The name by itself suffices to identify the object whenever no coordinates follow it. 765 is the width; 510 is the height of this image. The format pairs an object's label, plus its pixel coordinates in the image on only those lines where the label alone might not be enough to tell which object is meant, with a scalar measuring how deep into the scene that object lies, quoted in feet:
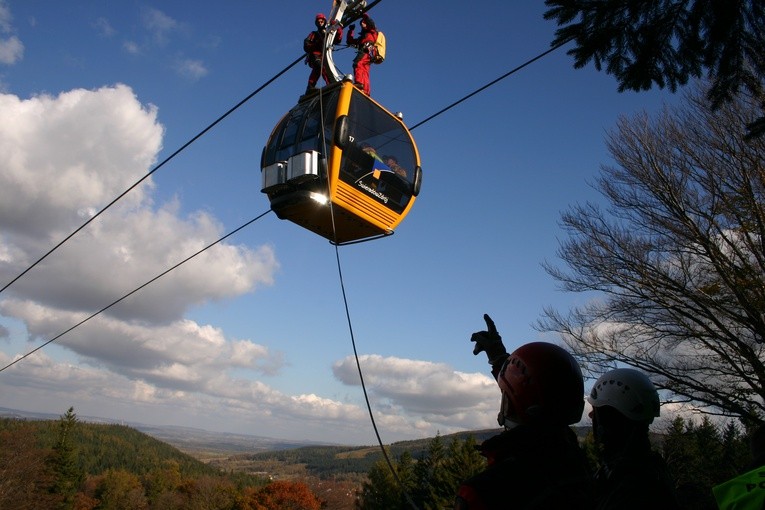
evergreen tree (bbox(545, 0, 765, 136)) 12.76
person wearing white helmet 6.27
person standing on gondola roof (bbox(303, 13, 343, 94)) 29.35
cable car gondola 23.90
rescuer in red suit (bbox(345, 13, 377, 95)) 28.37
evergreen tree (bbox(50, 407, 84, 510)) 175.22
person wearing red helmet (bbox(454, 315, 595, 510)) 5.42
